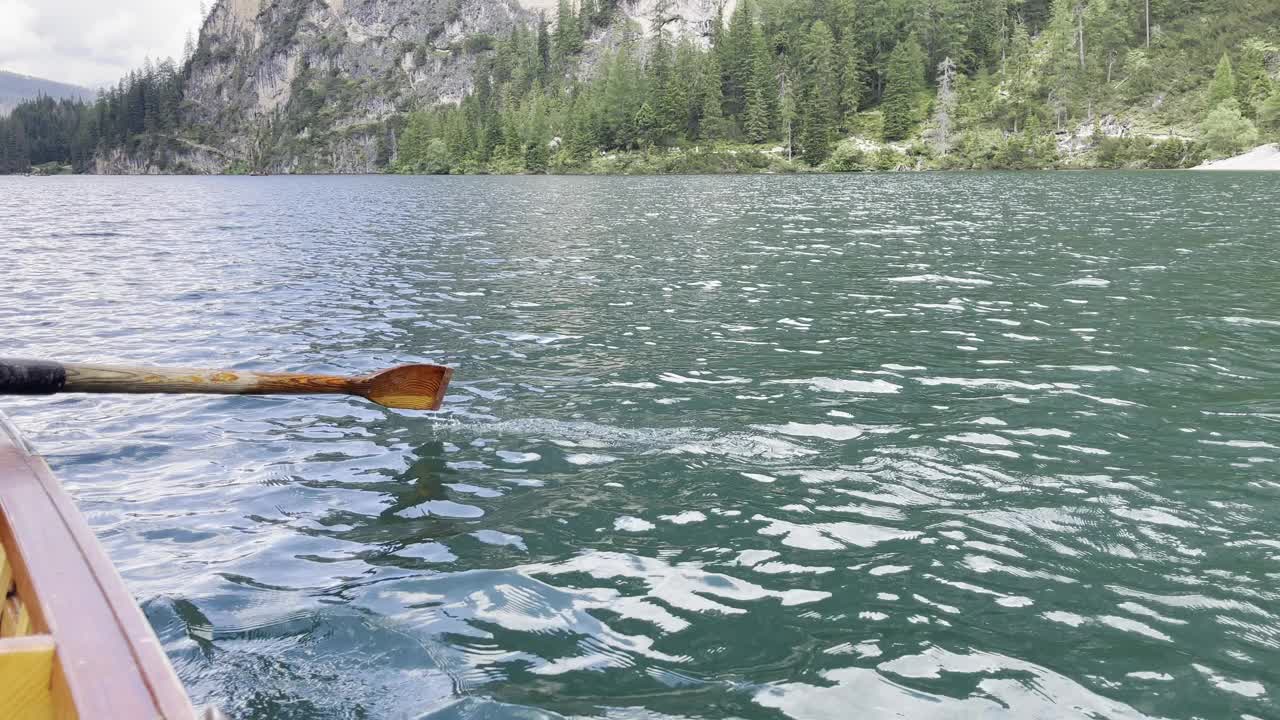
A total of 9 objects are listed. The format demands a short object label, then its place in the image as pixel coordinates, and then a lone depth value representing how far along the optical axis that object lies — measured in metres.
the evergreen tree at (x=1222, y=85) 109.75
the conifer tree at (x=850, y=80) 146.62
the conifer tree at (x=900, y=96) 135.25
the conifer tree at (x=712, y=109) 148.00
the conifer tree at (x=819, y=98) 132.38
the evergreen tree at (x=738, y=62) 157.62
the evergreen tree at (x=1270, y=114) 101.38
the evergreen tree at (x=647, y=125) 153.62
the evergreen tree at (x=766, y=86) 147.50
